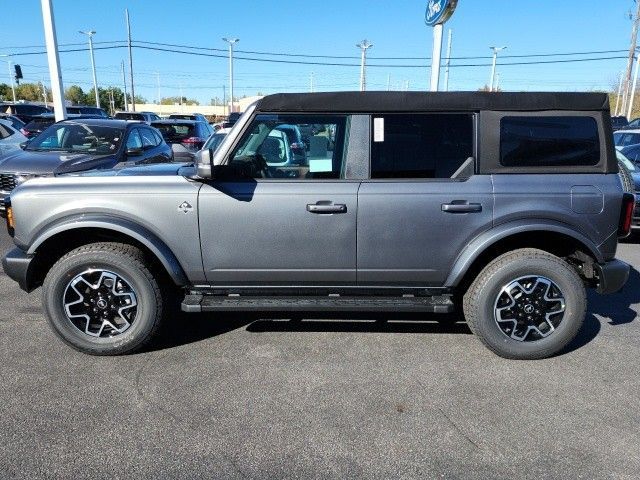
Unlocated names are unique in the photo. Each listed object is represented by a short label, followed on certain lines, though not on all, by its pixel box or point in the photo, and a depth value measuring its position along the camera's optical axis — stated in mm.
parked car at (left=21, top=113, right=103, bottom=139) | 14480
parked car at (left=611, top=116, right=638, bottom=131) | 29398
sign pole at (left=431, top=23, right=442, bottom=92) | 8352
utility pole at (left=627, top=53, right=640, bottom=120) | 37125
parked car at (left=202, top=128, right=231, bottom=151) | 8086
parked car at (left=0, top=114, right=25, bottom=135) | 13492
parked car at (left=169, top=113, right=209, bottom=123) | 19333
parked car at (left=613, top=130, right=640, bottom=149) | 10634
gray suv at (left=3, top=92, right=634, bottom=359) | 3260
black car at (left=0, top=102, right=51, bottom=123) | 20594
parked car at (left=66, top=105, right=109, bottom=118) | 21770
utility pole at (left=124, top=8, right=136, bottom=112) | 40812
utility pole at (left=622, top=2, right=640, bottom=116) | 35281
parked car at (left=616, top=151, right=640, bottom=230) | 6665
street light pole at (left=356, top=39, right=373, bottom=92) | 36591
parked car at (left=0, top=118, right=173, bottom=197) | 6945
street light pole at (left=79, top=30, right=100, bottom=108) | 46166
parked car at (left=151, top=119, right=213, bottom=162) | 13875
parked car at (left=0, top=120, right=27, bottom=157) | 10093
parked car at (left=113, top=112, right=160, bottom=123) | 23130
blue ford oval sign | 7660
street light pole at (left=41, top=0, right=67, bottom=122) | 11797
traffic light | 25844
